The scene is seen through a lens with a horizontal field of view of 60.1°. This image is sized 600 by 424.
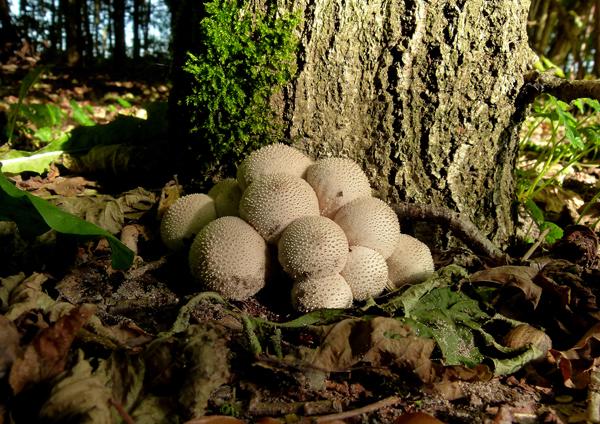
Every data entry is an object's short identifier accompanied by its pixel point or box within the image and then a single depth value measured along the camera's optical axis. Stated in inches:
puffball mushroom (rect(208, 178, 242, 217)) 11.1
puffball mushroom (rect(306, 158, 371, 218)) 10.5
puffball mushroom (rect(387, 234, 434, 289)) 10.4
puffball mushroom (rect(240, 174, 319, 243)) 9.8
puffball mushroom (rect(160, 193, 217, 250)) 10.7
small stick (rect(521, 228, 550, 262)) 11.7
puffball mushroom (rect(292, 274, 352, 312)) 9.2
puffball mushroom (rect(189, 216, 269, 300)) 9.4
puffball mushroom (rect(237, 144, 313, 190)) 10.7
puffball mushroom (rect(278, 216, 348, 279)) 9.2
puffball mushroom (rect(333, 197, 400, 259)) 9.9
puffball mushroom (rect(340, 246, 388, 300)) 9.6
